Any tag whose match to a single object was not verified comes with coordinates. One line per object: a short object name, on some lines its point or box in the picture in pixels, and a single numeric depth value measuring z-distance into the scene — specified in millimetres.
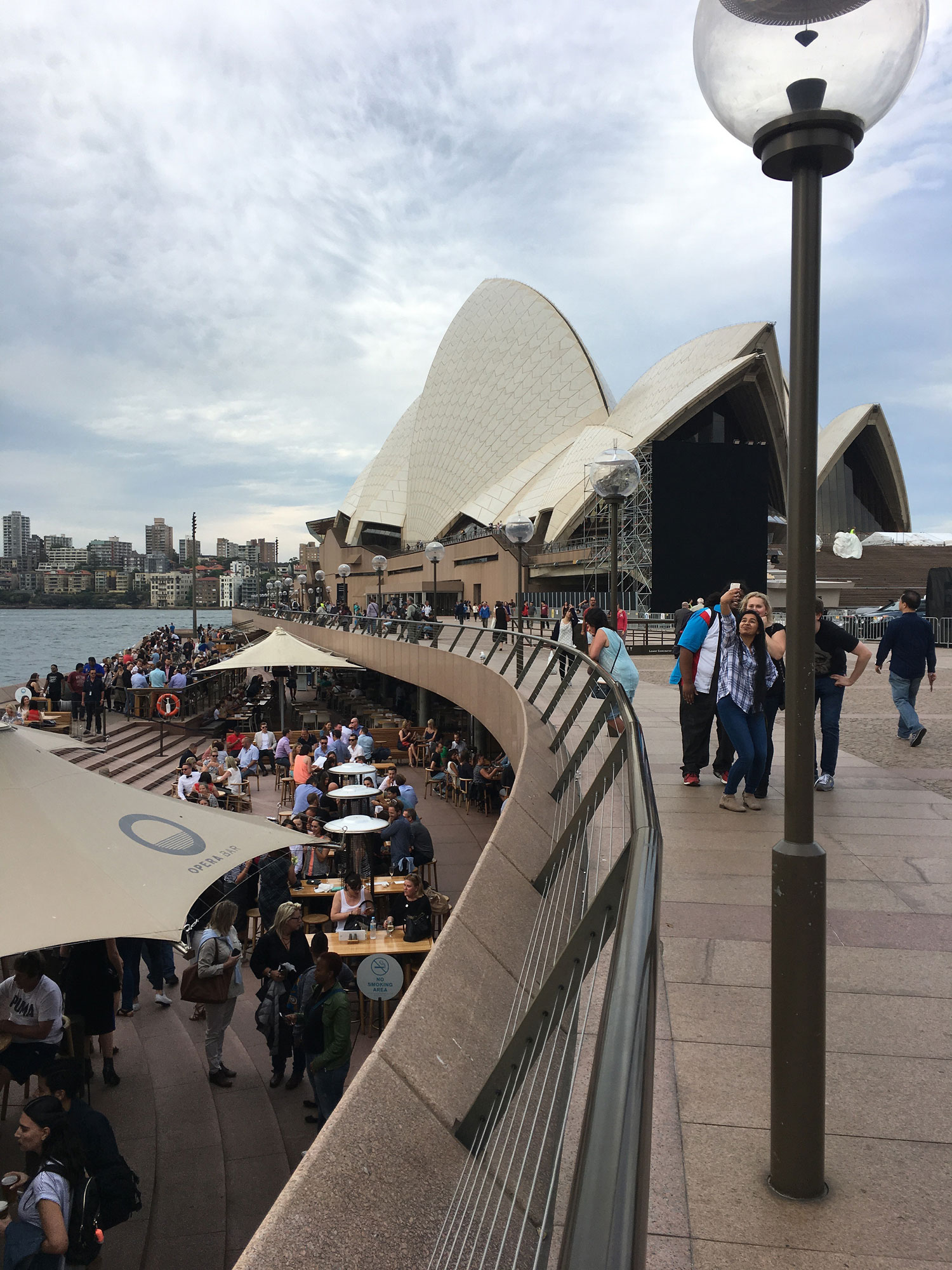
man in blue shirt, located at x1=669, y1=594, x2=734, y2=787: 5996
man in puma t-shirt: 5273
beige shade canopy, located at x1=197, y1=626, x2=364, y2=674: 18094
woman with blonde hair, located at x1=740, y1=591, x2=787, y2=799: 5812
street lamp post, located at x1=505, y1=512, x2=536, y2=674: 12375
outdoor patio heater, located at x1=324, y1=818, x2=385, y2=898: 8922
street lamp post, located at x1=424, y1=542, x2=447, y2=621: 23516
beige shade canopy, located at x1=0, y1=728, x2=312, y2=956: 4258
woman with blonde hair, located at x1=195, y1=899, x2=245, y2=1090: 6480
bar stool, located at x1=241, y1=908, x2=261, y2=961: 9156
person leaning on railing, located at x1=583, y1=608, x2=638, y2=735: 6930
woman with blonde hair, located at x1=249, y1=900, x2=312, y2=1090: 6441
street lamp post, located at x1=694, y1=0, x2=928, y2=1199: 1882
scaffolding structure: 35188
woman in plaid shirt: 5348
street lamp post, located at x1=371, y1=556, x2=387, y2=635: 28609
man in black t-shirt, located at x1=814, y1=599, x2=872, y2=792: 6094
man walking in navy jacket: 7691
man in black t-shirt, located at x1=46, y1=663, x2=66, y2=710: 22734
